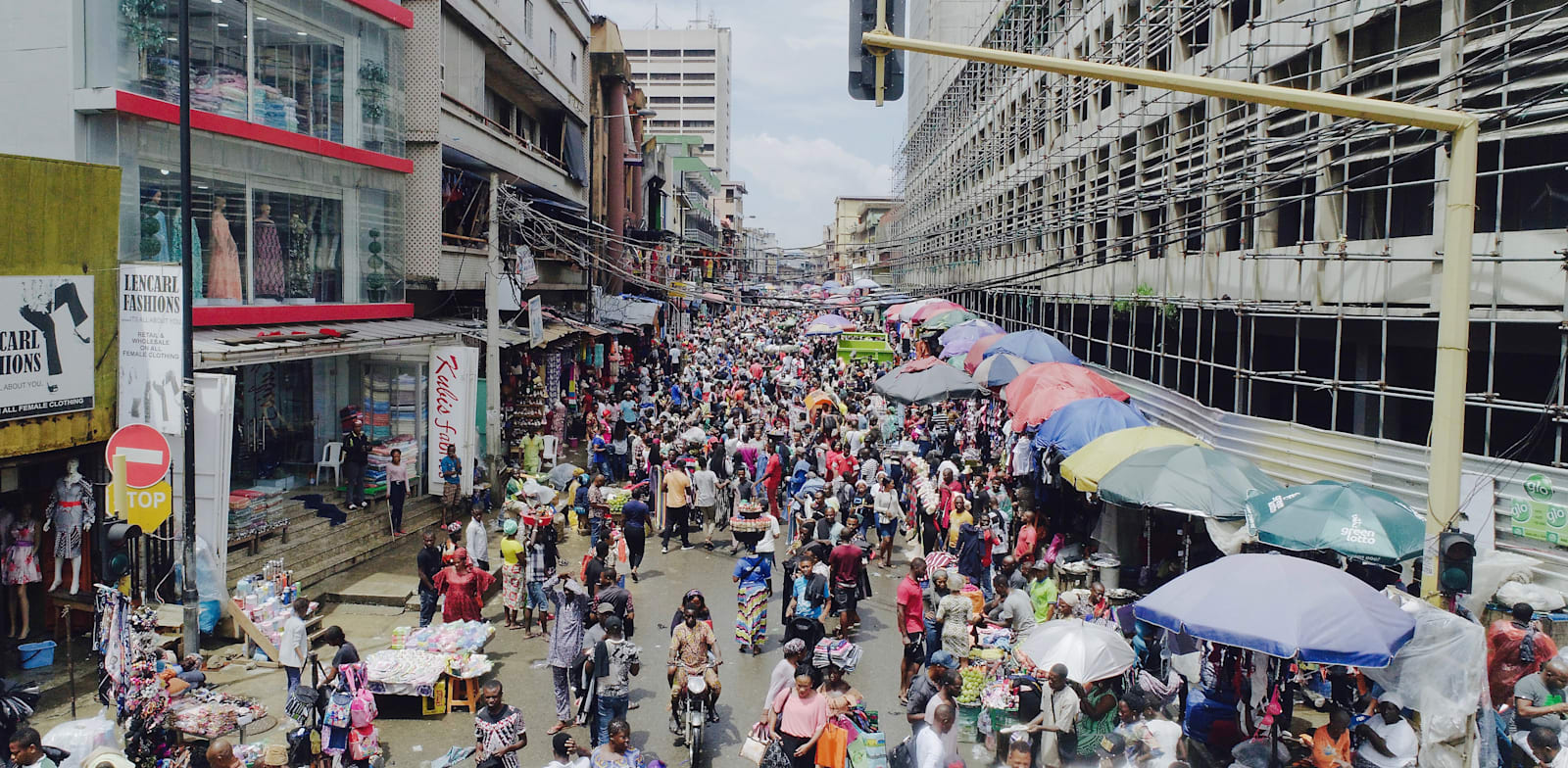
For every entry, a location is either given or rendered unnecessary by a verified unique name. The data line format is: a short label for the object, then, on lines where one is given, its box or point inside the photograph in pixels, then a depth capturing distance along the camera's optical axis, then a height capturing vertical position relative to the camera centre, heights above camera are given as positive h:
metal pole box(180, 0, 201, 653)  10.65 -0.51
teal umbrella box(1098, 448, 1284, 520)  11.17 -1.61
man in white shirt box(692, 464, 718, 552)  17.60 -2.68
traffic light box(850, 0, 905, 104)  7.64 +1.98
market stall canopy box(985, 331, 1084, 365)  20.42 -0.33
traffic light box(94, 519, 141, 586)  9.98 -2.25
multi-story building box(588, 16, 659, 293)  38.28 +6.94
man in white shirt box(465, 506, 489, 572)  13.73 -2.83
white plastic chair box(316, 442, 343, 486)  17.17 -2.23
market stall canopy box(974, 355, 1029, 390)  19.25 -0.72
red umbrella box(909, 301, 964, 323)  35.65 +0.63
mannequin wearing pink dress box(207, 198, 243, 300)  14.55 +0.80
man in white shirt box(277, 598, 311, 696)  10.28 -3.15
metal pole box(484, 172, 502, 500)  19.62 -0.40
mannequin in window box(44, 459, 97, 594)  11.66 -2.15
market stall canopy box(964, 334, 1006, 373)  23.75 -0.51
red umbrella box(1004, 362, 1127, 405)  16.05 -0.77
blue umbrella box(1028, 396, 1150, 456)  14.11 -1.23
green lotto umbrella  9.71 -1.76
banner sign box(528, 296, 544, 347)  22.66 +0.02
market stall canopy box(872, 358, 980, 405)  19.67 -1.05
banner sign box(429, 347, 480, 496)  18.09 -1.31
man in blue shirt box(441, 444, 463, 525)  18.12 -2.62
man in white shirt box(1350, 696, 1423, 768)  7.47 -2.85
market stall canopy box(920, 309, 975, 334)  33.00 +0.28
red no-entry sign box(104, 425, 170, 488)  10.41 -1.32
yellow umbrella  12.72 -1.45
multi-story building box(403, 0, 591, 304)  20.06 +4.50
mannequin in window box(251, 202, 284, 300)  15.45 +0.92
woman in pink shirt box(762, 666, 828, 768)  8.41 -3.11
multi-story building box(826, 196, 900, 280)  114.12 +14.35
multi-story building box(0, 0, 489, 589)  12.48 +1.69
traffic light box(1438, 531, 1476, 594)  7.36 -1.56
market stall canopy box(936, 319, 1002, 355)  27.31 -0.15
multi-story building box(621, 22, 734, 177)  123.75 +29.10
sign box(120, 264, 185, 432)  11.47 -0.30
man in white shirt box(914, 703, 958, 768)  7.71 -3.03
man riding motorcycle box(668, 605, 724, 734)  9.73 -3.01
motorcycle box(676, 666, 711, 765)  9.49 -3.44
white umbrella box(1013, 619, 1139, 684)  8.69 -2.64
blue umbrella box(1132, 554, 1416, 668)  7.43 -2.01
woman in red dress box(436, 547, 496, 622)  12.00 -3.01
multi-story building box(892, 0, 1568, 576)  10.75 +1.19
